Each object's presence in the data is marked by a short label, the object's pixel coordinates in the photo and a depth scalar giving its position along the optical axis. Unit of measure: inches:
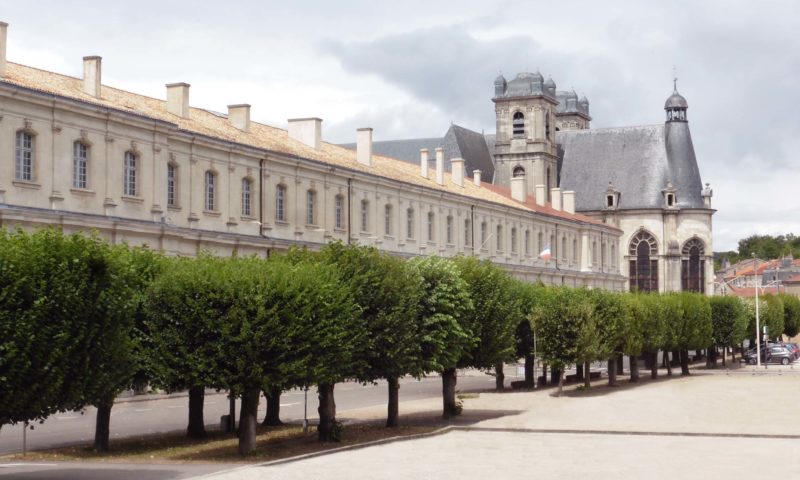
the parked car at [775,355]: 3762.3
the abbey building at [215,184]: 2004.2
